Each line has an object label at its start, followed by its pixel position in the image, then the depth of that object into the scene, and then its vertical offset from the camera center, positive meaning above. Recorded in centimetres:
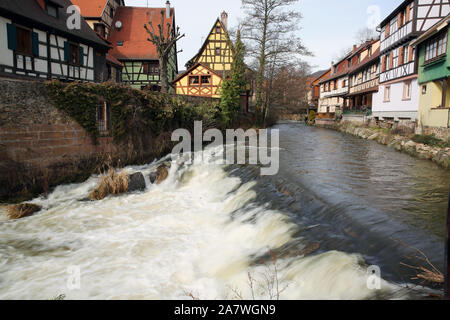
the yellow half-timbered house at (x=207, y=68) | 3159 +631
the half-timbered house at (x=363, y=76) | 2988 +509
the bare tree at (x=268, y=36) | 2936 +813
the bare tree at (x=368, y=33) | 6006 +1733
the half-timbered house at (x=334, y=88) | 4194 +537
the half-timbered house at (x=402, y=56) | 1981 +493
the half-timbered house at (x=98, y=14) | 2923 +1007
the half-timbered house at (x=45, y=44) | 1455 +418
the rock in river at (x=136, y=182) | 1111 -202
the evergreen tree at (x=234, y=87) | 2278 +270
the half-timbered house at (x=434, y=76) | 1512 +265
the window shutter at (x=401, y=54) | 2205 +490
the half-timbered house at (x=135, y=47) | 3192 +767
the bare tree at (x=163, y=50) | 2032 +467
